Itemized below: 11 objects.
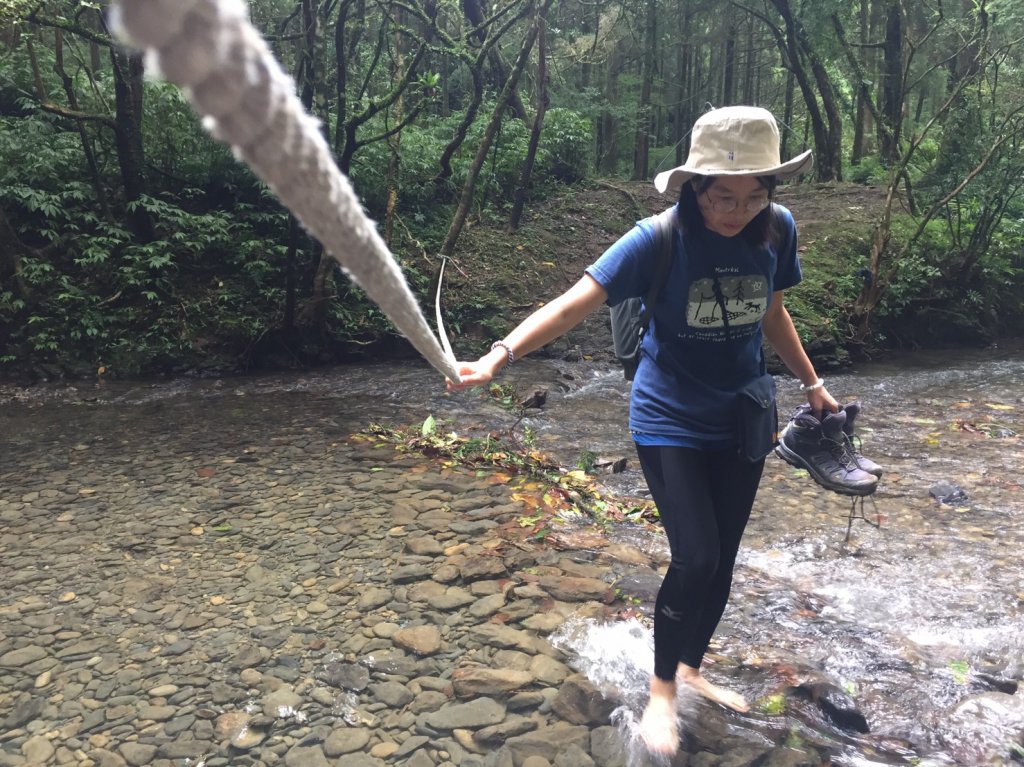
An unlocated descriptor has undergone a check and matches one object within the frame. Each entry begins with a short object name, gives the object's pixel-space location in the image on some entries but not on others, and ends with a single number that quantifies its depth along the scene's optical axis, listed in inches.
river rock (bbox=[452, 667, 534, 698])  107.7
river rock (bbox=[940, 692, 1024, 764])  98.7
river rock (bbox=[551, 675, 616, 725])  102.6
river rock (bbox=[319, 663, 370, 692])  109.2
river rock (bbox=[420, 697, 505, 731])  101.1
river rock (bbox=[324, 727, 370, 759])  96.3
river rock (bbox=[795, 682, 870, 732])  103.3
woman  83.5
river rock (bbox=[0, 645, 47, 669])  113.8
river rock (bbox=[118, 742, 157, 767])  93.8
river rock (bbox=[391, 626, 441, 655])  118.0
